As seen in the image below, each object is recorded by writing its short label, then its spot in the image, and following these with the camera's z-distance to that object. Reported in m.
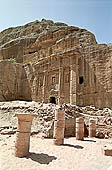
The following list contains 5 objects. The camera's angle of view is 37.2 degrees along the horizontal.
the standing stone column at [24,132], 7.23
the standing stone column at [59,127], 9.23
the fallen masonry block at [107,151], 7.41
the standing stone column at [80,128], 10.86
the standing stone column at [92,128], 12.55
